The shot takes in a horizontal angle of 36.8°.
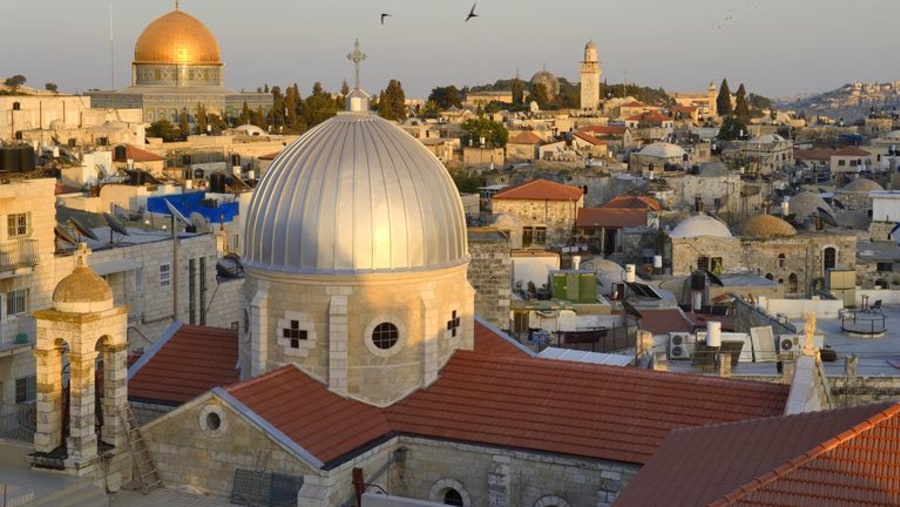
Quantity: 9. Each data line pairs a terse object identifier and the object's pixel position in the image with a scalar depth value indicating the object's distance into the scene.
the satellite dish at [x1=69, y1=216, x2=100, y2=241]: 37.33
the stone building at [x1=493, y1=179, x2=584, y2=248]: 65.25
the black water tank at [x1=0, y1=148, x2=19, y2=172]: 31.48
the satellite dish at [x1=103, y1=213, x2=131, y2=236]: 37.20
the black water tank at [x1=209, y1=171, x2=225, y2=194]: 57.62
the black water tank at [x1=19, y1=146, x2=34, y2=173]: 32.22
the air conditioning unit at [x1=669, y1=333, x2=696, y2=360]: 30.27
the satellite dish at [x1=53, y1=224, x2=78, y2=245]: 34.66
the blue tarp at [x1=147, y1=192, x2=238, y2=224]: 51.31
